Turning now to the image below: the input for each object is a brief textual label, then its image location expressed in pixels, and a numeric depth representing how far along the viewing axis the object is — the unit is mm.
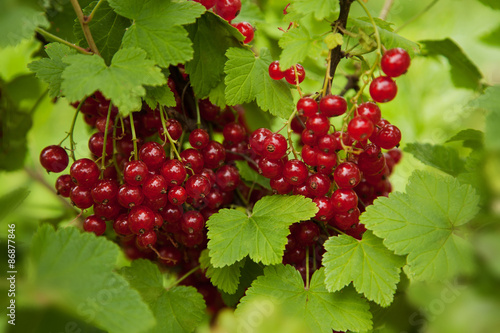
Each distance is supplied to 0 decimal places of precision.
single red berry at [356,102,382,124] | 478
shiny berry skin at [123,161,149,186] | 485
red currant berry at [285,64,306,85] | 494
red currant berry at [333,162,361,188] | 481
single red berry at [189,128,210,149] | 503
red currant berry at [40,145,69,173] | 505
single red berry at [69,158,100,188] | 491
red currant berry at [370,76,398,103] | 470
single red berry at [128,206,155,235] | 486
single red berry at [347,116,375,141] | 471
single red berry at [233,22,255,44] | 509
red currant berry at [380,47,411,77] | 467
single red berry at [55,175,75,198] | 504
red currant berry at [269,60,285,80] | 494
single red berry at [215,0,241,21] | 503
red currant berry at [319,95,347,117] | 475
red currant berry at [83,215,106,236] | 495
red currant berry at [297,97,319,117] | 480
